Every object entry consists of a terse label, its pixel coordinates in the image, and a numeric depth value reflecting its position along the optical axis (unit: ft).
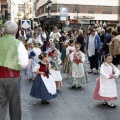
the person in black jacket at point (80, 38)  53.15
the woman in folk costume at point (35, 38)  49.96
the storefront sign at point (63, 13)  87.99
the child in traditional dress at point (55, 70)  29.72
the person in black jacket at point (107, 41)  42.16
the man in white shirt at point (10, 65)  15.98
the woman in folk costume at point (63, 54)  44.97
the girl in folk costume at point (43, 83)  24.68
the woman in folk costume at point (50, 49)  34.65
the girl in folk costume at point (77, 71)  31.91
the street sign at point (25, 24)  79.46
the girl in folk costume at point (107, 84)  24.23
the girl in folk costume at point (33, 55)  37.70
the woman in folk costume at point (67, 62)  37.95
